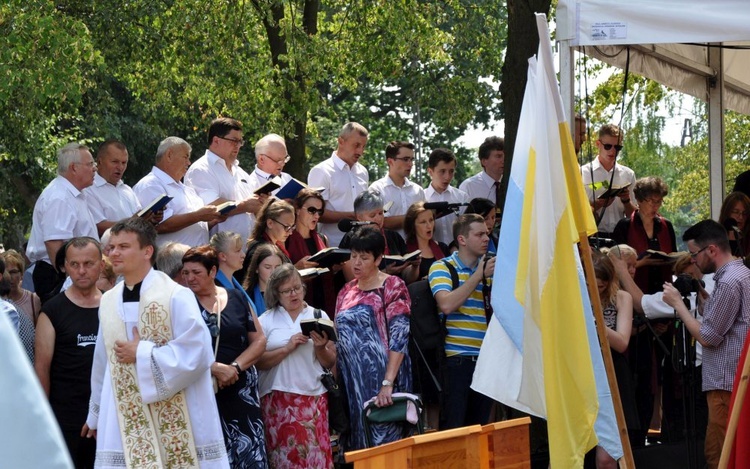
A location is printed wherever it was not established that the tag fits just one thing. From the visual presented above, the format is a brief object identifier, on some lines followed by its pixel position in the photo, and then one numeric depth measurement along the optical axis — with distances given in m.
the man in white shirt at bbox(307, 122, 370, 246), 9.78
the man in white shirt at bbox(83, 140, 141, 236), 8.62
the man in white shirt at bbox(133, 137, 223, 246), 8.70
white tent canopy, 7.42
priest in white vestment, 6.36
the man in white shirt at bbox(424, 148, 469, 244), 10.16
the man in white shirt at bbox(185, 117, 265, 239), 9.20
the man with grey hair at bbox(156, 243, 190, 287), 7.61
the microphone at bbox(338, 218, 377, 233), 9.21
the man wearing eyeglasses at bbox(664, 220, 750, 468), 8.00
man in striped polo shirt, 8.32
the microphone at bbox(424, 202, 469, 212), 9.30
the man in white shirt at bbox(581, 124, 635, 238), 10.25
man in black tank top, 7.27
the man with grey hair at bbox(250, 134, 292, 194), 9.77
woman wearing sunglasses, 8.88
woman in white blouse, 7.72
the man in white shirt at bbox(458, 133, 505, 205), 10.59
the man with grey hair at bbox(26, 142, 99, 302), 8.13
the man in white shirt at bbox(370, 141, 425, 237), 10.14
